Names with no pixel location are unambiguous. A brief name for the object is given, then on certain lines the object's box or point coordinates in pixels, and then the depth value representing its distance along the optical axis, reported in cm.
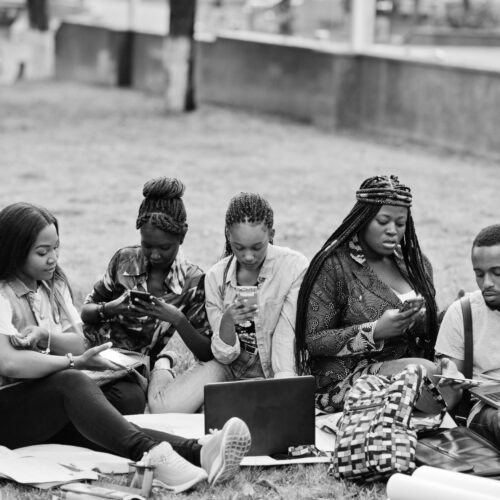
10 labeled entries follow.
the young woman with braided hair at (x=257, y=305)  847
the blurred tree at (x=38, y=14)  4188
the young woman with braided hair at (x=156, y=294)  888
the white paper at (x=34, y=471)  730
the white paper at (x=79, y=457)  750
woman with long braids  836
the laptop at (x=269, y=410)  770
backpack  721
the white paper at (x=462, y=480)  650
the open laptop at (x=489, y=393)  764
